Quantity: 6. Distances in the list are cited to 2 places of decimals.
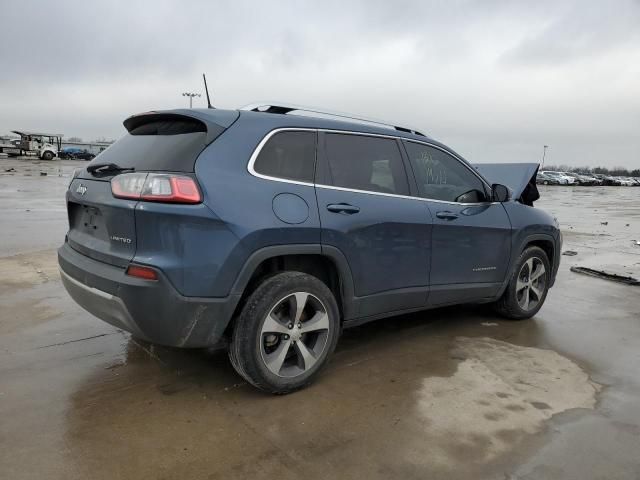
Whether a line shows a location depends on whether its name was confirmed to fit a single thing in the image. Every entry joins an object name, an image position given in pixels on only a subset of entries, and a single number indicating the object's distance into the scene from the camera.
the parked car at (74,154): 59.78
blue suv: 2.84
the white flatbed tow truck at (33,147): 48.94
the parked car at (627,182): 76.25
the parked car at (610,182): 73.64
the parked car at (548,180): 62.96
